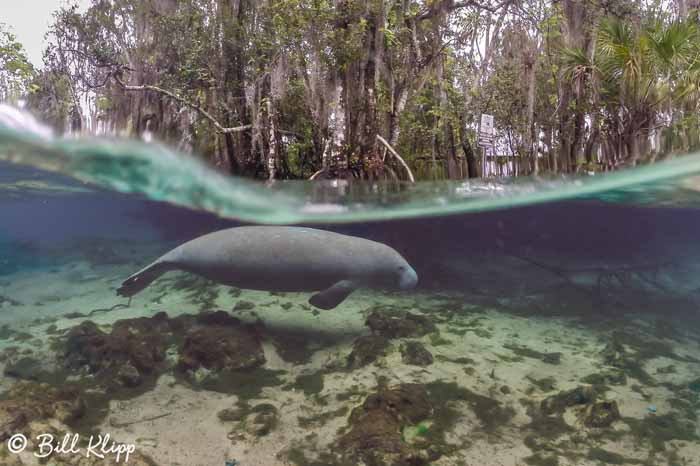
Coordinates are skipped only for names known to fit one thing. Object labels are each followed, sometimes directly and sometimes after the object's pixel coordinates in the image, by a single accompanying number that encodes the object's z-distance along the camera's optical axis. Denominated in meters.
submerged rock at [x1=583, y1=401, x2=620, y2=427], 3.77
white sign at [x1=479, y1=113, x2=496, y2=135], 9.00
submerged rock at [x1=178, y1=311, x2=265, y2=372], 4.22
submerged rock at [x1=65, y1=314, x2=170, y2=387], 4.18
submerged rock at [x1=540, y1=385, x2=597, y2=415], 3.92
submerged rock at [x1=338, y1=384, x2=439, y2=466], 3.16
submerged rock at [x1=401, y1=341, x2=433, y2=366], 4.46
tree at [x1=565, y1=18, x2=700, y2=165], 9.15
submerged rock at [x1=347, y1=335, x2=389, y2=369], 4.39
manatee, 4.69
